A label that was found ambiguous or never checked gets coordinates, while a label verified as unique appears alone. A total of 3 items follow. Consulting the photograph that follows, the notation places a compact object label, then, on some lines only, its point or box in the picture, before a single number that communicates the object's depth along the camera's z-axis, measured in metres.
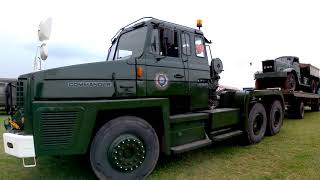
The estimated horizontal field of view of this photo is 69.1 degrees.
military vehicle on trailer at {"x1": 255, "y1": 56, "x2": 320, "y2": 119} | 9.10
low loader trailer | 8.99
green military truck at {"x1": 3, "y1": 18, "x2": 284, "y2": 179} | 3.03
